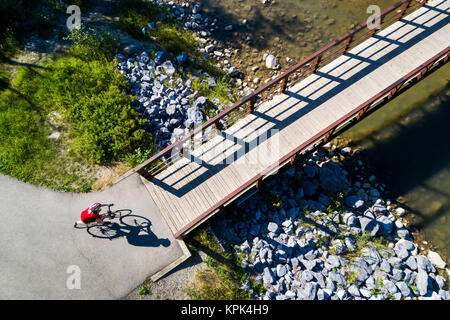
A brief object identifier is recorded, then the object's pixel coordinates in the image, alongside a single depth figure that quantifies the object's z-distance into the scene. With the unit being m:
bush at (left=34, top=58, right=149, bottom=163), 11.98
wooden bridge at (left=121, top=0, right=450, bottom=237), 10.41
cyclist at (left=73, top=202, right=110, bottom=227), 9.70
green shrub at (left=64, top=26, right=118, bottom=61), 14.52
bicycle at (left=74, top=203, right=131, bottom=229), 10.14
